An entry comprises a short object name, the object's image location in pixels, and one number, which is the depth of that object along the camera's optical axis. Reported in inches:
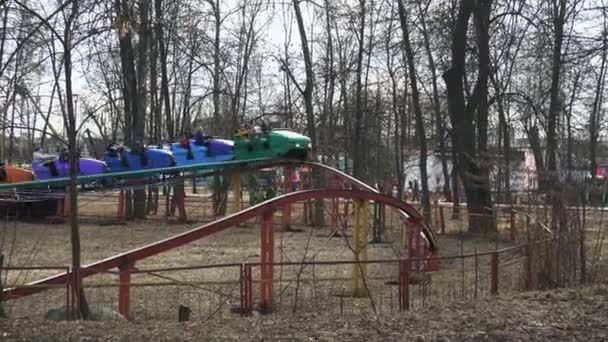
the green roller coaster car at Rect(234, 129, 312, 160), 976.3
